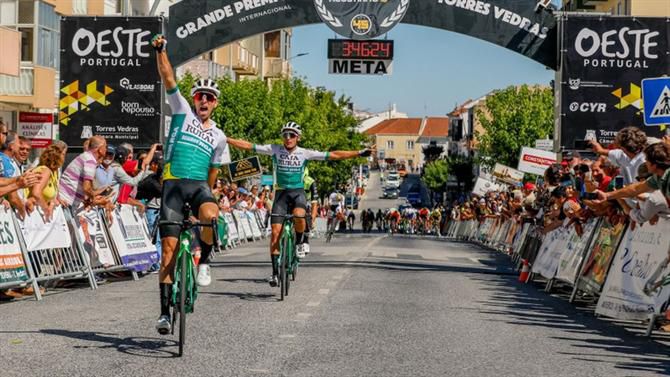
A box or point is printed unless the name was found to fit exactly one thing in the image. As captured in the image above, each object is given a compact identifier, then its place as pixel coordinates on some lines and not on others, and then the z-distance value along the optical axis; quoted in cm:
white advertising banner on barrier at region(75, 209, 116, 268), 1600
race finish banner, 2484
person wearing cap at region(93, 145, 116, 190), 1720
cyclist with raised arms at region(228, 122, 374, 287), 1507
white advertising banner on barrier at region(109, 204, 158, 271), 1709
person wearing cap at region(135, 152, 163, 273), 1817
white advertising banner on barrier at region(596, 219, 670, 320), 1159
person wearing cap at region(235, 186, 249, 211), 3803
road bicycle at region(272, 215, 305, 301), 1353
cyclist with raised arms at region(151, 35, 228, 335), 978
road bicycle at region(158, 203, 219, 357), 920
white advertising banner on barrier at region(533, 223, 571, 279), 1703
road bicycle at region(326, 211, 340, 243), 3889
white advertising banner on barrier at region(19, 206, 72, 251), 1410
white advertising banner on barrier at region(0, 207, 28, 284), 1323
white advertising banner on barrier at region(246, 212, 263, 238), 3978
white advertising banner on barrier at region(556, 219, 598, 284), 1555
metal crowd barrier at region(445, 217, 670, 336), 1168
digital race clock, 2552
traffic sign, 1641
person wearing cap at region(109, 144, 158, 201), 1783
